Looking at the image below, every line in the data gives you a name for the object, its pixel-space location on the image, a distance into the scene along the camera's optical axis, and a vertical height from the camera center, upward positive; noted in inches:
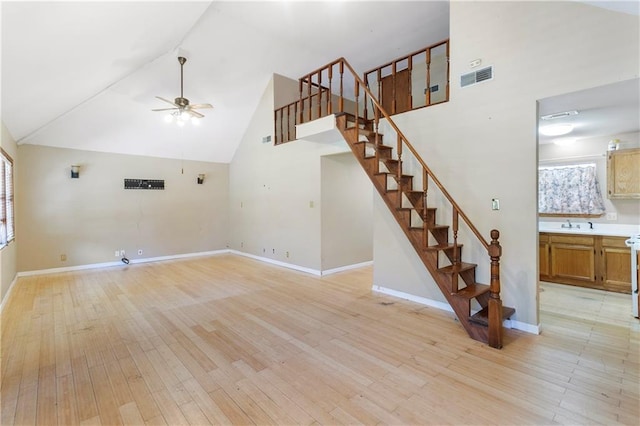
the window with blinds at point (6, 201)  175.0 +8.5
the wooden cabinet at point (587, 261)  168.2 -33.8
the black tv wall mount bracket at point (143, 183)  276.5 +28.2
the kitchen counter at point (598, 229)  172.4 -14.7
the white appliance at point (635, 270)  135.0 -30.7
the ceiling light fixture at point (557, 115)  138.0 +45.6
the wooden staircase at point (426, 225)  113.1 -8.6
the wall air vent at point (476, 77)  131.7 +61.7
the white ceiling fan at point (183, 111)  184.7 +66.4
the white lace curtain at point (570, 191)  187.5 +11.0
